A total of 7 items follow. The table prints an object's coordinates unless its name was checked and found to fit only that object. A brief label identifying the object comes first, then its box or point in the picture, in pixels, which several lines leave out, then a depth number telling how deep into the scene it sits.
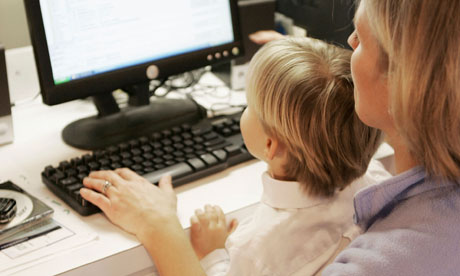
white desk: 1.45
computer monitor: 1.64
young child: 1.48
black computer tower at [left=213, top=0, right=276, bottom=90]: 1.90
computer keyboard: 1.56
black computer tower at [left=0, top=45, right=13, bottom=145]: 1.68
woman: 1.25
